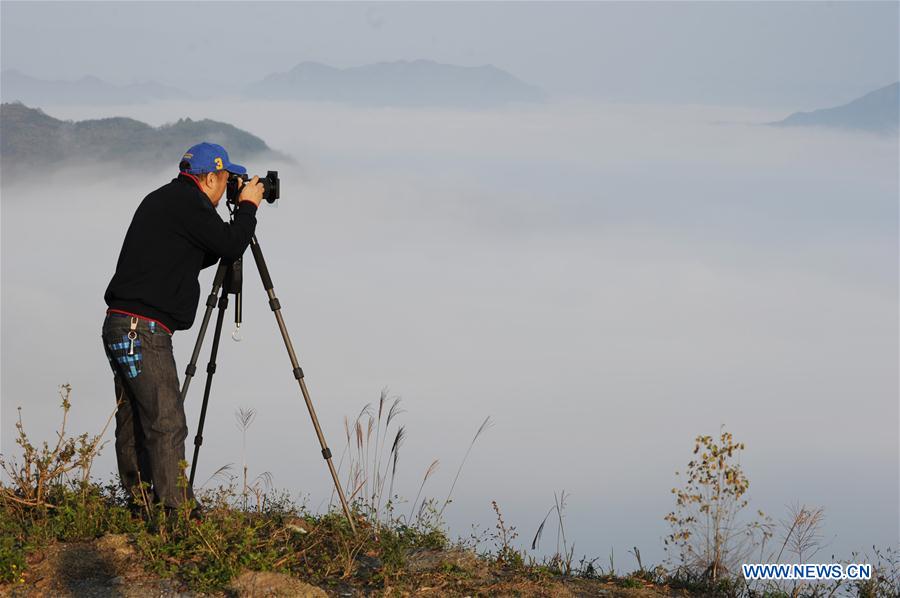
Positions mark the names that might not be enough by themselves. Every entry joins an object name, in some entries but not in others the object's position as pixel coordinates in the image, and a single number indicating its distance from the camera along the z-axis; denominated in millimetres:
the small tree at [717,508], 14953
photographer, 13797
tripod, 14641
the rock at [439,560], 14148
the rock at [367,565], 13641
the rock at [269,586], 12453
